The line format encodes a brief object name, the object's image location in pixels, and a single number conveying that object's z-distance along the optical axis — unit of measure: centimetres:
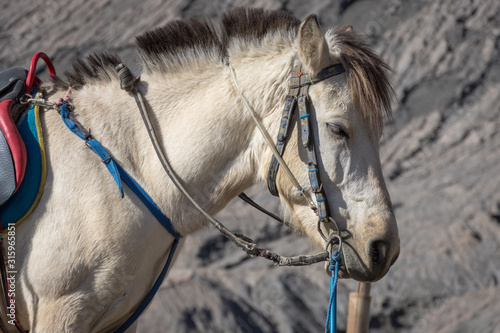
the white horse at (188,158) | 380
